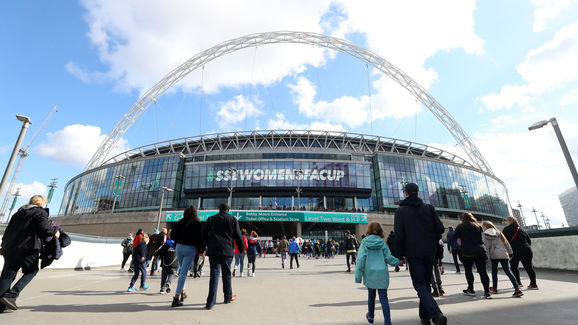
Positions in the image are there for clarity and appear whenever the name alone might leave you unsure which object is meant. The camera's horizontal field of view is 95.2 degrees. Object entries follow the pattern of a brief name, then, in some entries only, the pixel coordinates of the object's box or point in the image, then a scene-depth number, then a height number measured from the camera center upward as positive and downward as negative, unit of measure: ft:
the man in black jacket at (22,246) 13.38 +0.24
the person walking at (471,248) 18.42 -0.11
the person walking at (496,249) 19.72 -0.20
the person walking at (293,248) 45.57 +0.04
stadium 159.22 +39.11
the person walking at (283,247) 46.85 +0.14
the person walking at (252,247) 35.23 +0.21
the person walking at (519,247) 21.31 -0.08
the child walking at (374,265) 12.12 -0.82
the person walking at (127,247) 38.31 +0.40
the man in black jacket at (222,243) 15.80 +0.34
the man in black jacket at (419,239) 12.33 +0.37
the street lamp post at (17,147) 29.29 +11.72
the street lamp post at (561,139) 30.99 +12.78
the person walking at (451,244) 27.63 +0.26
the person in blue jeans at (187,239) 16.62 +0.63
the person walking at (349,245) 39.04 +0.38
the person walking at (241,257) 33.49 -1.14
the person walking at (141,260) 21.26 -0.80
